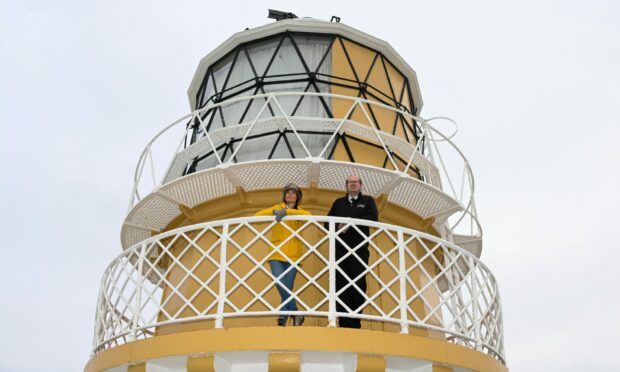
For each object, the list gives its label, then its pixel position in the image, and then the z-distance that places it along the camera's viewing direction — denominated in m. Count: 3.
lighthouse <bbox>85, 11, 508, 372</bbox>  6.87
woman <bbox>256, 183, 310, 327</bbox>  7.41
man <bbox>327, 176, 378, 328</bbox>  7.73
